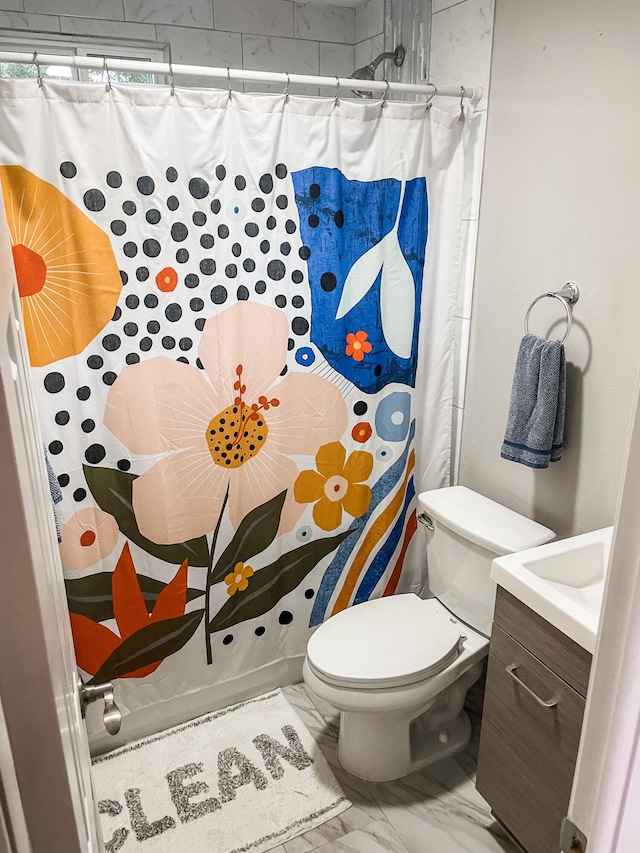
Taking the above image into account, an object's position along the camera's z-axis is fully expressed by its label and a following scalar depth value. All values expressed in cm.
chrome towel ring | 167
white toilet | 172
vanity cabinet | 134
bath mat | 174
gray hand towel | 166
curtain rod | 148
